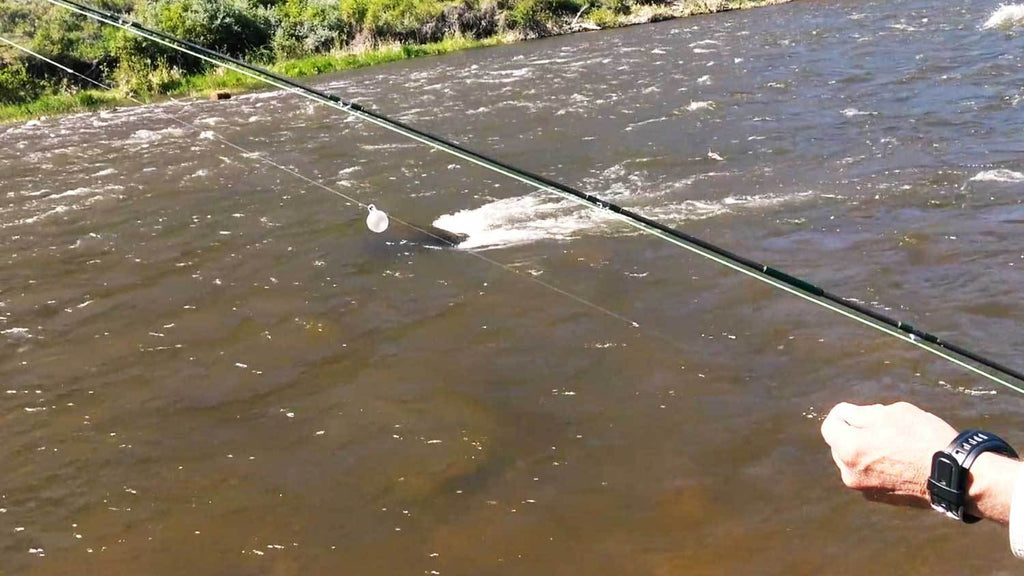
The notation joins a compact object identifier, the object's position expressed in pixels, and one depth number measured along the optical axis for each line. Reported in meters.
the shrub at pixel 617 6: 35.41
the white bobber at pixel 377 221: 7.20
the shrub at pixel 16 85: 20.64
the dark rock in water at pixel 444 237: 7.68
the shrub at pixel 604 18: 32.61
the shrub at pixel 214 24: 27.14
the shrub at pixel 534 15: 32.19
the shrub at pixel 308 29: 28.52
